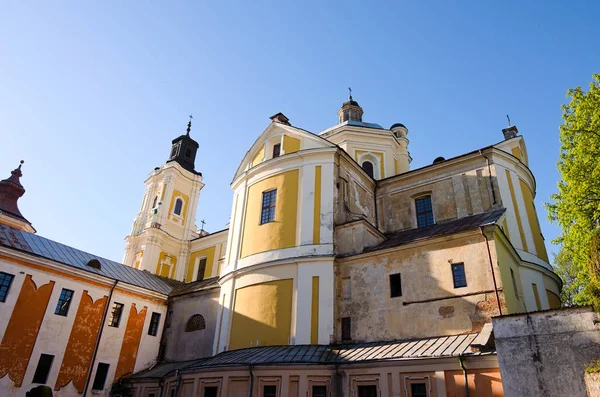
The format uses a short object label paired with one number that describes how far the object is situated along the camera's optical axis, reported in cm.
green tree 1365
